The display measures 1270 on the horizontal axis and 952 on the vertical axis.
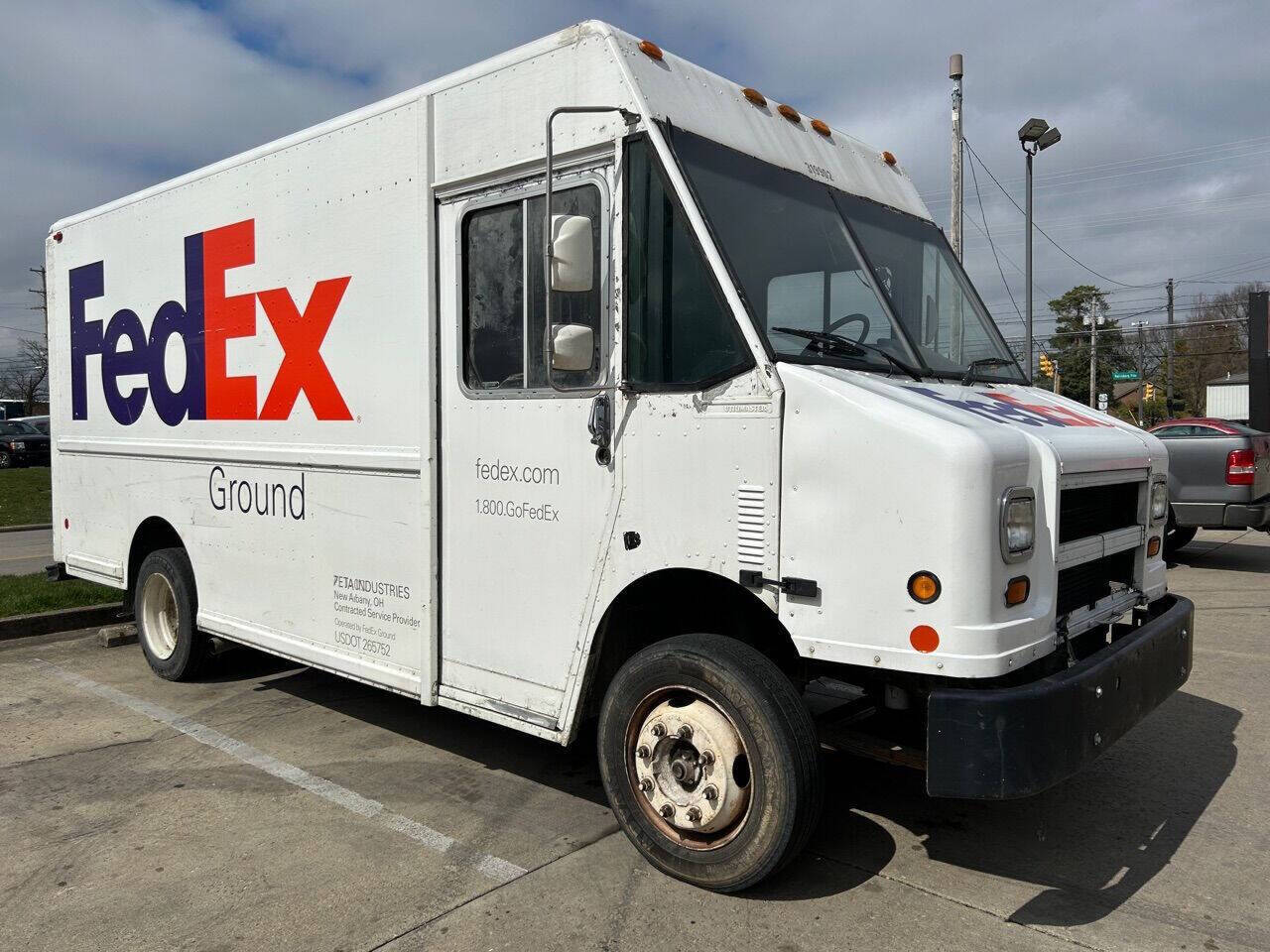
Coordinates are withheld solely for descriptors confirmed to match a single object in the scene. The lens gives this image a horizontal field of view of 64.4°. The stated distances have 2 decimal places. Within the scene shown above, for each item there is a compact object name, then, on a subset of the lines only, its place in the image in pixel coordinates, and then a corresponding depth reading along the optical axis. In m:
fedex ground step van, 3.20
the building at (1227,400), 62.41
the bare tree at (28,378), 65.12
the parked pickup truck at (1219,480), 11.22
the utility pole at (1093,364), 53.90
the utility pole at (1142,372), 56.44
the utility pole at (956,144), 15.41
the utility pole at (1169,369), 59.03
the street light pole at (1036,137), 14.83
